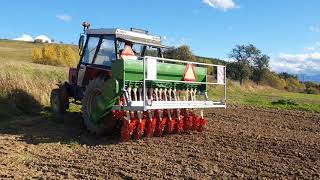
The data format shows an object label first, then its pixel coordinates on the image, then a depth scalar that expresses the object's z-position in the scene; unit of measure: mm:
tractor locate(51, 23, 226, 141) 5632
